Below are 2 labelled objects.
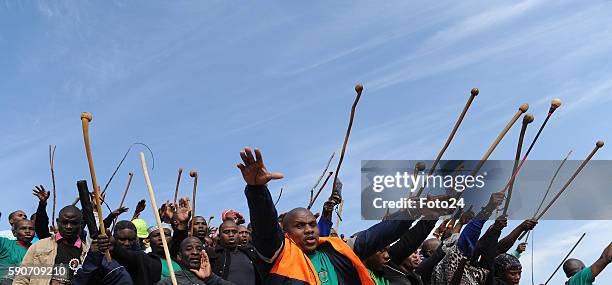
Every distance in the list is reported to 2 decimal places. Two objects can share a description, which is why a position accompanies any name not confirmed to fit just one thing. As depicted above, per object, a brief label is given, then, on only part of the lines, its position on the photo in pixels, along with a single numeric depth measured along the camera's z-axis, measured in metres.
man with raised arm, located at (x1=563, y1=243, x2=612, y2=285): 8.06
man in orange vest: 4.57
